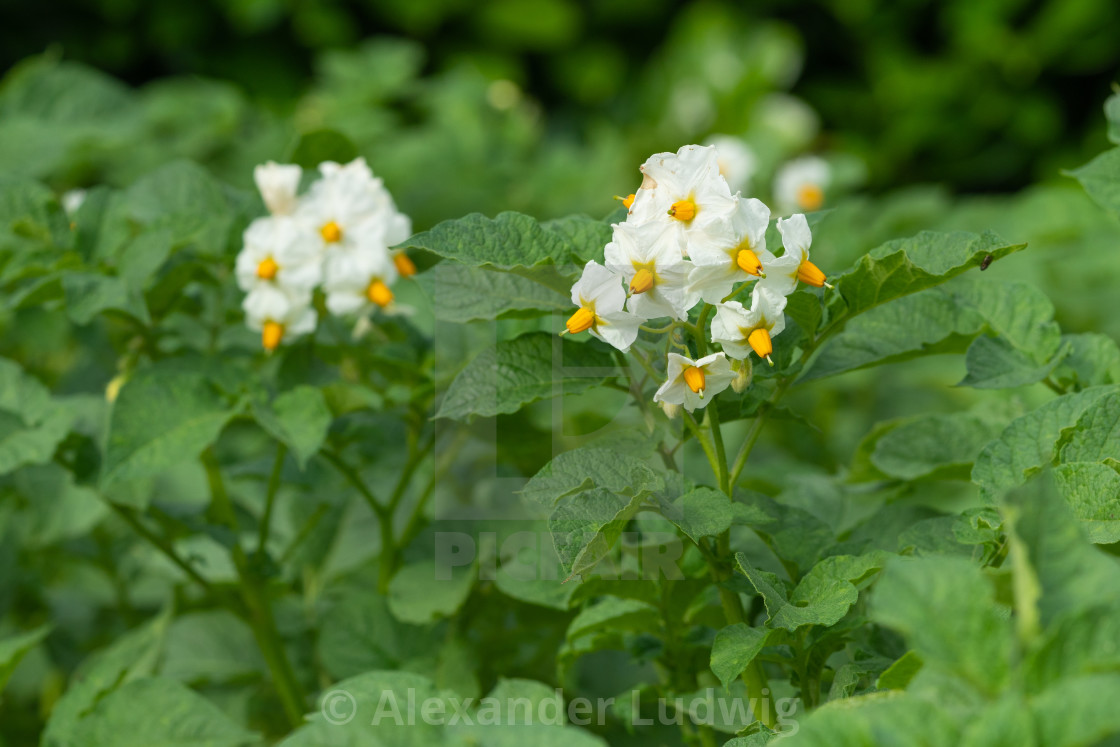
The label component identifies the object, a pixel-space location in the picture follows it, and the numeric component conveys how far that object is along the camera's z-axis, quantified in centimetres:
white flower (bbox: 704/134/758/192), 209
